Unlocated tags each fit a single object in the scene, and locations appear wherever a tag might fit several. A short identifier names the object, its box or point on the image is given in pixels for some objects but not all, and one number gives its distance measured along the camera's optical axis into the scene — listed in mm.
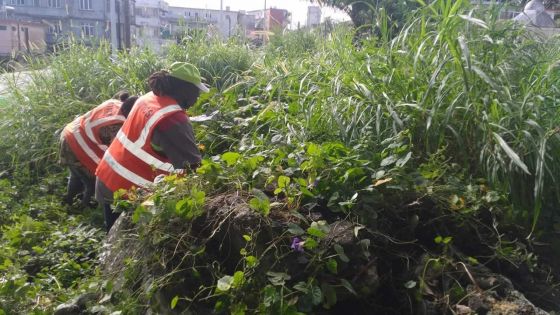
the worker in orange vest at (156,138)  3371
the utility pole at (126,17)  13314
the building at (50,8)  36250
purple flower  2223
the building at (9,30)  24438
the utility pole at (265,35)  8184
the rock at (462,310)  2115
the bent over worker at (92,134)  4383
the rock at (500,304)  2076
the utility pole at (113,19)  11844
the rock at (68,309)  2758
